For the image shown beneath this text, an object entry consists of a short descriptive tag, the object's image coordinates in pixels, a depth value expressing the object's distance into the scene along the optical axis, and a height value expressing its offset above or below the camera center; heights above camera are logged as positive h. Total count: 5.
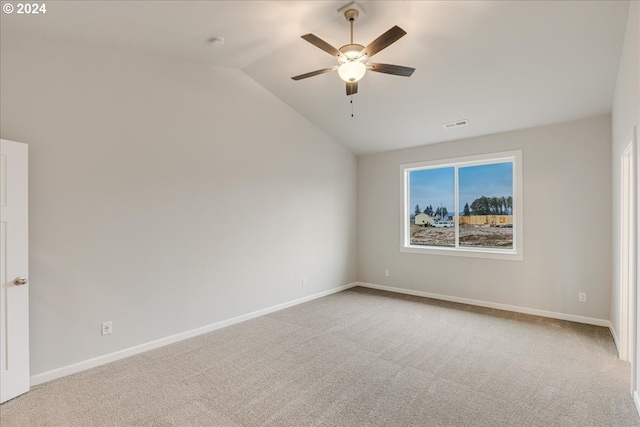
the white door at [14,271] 2.56 -0.46
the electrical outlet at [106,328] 3.25 -1.13
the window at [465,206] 4.95 +0.07
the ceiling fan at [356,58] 2.58 +1.27
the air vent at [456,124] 4.72 +1.25
